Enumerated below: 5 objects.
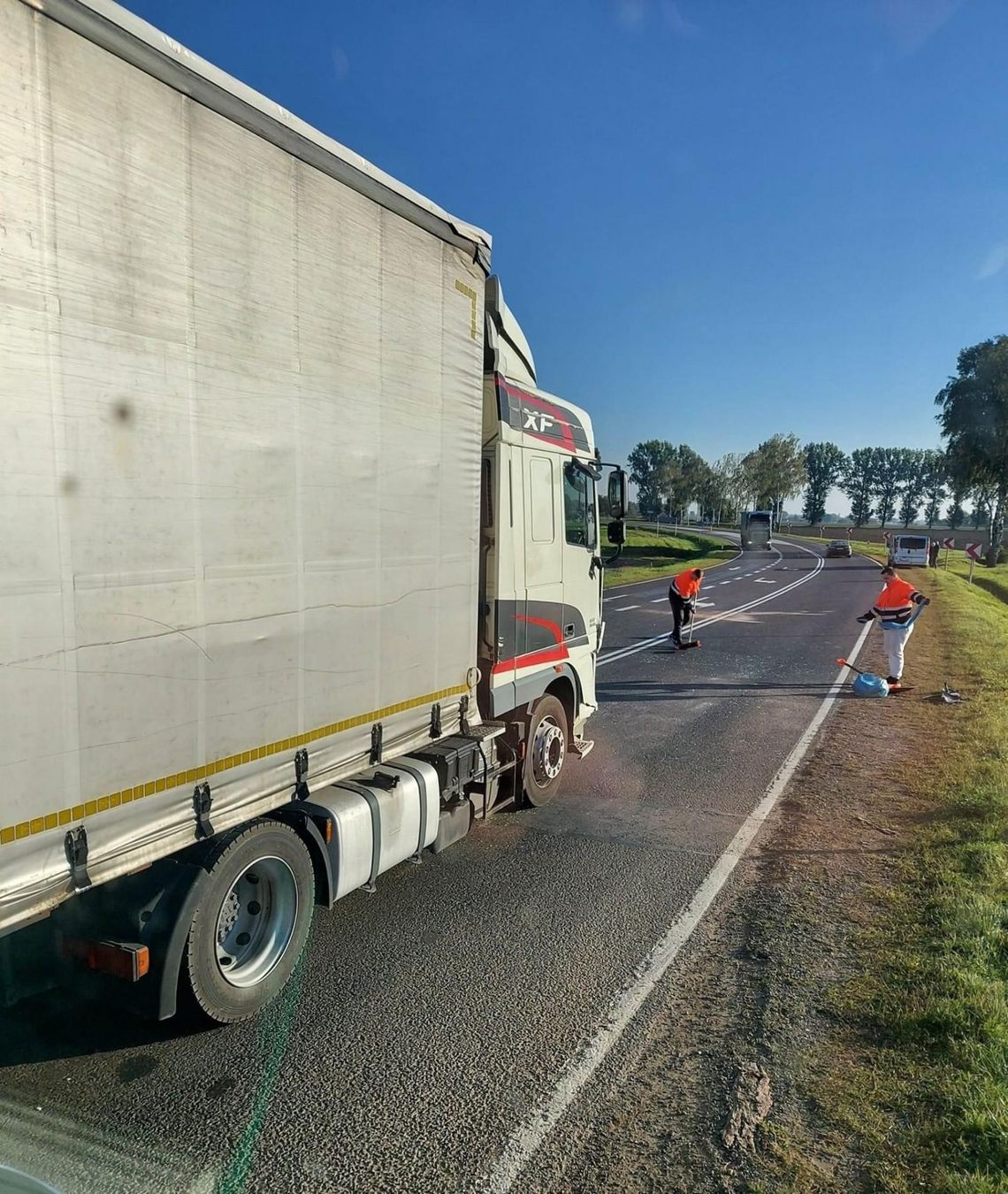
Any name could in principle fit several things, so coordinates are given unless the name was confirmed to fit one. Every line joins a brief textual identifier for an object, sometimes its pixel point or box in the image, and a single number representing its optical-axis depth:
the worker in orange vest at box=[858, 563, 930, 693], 11.16
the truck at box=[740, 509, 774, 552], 61.53
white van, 41.25
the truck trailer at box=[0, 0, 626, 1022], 2.58
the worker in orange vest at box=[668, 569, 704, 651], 14.44
